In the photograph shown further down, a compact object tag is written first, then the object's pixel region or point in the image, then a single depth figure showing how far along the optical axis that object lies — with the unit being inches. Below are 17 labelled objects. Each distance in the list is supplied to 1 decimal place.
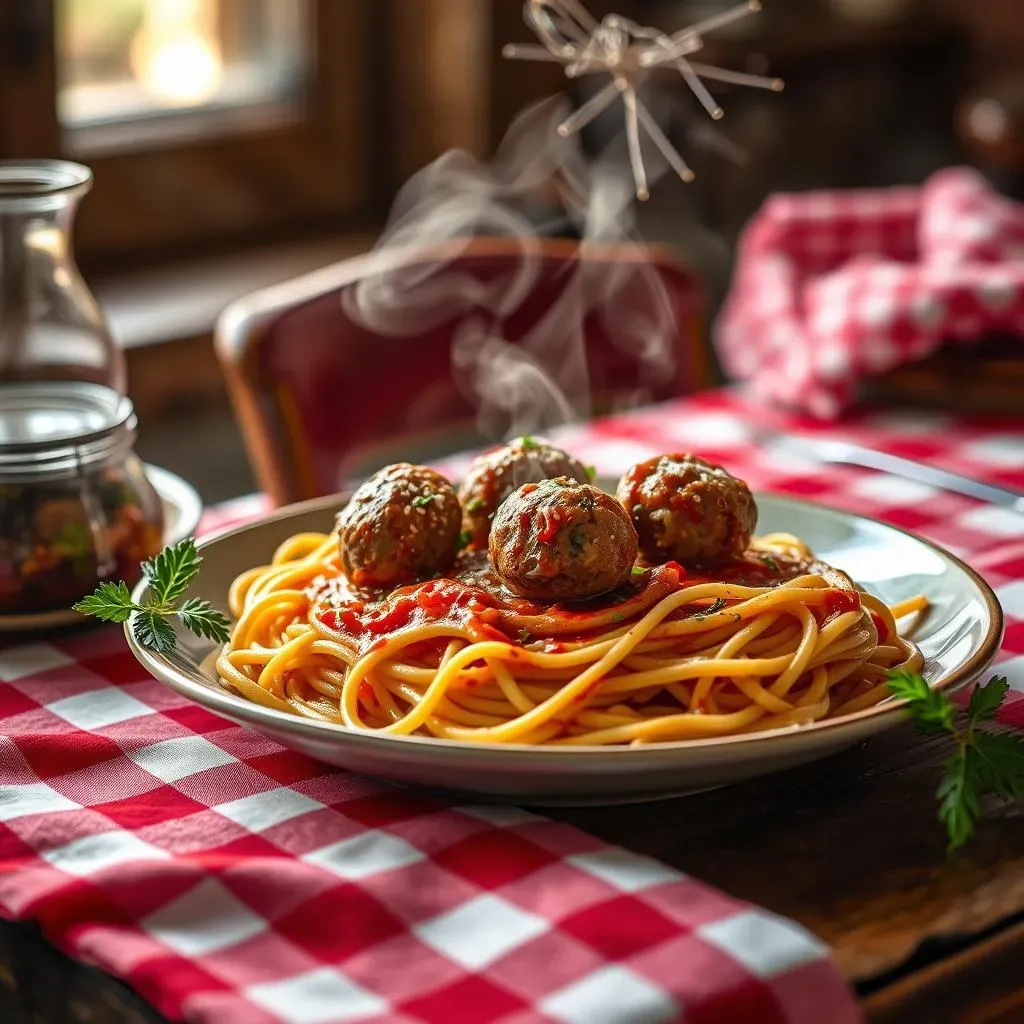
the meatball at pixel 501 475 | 31.2
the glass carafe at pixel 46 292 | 34.2
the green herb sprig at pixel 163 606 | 30.1
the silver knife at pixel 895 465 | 39.6
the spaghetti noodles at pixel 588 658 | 28.7
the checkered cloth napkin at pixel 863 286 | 44.9
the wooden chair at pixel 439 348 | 45.3
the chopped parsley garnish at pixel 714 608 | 29.7
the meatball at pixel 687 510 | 30.4
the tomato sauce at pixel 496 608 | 29.3
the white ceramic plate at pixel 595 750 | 26.6
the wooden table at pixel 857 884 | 25.8
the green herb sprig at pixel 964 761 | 27.3
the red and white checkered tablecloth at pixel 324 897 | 24.7
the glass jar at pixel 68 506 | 32.9
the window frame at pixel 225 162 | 62.3
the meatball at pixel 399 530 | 30.2
